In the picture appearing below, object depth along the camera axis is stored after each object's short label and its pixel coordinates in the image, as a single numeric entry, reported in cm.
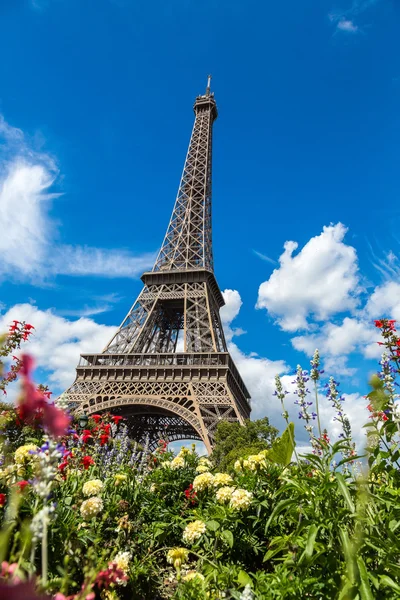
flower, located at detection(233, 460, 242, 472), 508
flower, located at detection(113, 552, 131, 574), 275
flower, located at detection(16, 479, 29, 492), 307
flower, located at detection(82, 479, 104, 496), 355
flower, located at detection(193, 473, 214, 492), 411
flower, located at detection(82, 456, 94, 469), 443
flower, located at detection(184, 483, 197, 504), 449
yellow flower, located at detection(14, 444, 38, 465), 363
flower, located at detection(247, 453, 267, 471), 455
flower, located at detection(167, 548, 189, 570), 276
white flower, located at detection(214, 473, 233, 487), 407
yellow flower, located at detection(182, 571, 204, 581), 300
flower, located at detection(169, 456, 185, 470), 543
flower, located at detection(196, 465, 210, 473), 486
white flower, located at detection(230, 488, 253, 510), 356
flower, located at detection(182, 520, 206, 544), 330
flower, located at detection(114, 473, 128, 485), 426
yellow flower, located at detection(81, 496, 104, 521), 320
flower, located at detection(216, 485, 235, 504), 377
